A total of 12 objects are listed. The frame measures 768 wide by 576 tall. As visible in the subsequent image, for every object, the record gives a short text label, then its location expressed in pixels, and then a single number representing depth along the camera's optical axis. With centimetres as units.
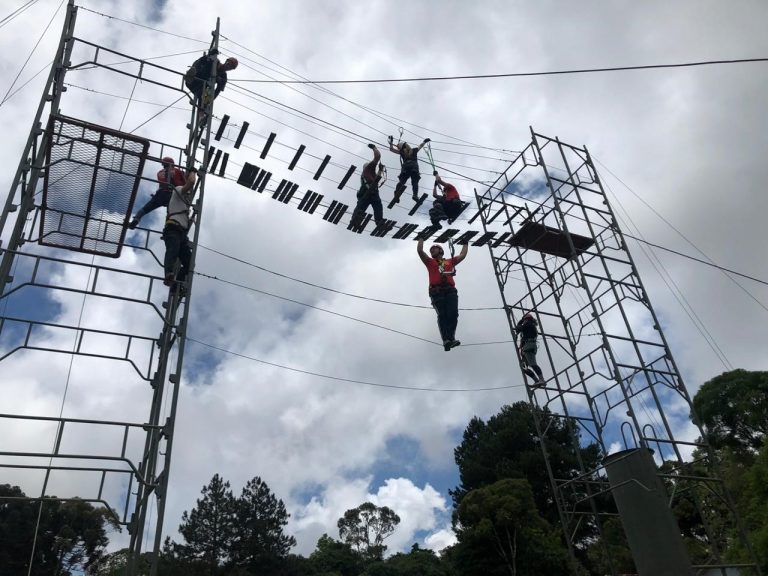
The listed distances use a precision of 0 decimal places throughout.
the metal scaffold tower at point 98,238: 492
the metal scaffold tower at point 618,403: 765
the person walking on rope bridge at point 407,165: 1216
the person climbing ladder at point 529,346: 1127
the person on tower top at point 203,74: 829
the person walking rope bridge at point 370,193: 1136
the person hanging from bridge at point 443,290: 1024
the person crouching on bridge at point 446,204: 1170
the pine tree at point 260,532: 3975
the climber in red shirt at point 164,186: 693
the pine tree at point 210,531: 3900
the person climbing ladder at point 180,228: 697
